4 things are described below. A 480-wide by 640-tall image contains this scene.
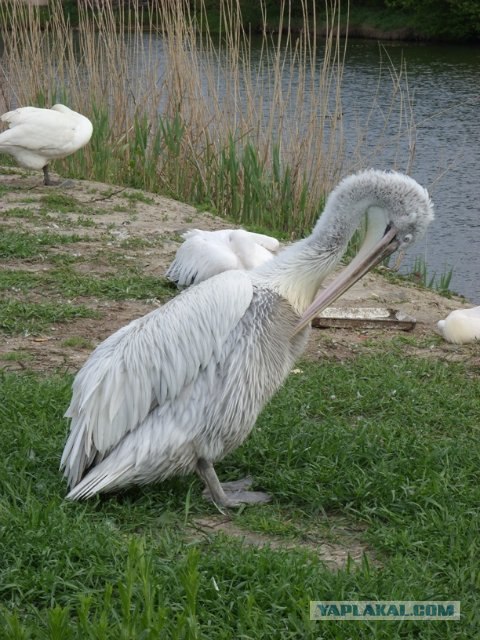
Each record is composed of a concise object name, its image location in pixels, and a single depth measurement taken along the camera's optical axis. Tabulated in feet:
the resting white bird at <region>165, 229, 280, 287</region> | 35.35
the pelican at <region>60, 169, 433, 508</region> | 19.43
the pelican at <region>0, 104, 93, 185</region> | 49.20
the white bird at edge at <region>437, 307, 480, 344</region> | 32.01
